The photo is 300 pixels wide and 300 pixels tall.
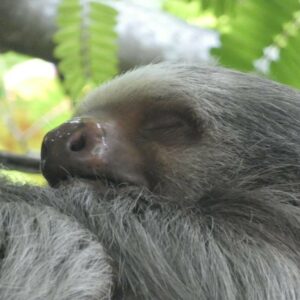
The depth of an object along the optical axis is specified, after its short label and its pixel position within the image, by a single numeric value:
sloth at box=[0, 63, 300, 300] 3.64
